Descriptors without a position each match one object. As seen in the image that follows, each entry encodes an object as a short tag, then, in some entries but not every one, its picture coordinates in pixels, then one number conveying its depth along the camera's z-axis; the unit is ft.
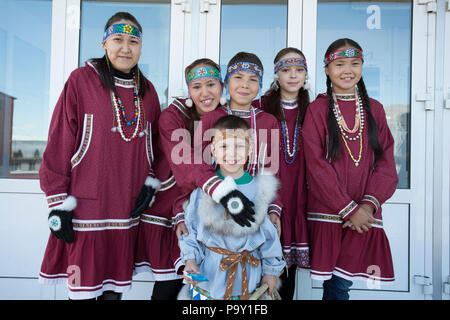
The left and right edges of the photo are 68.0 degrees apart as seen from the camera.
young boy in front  4.91
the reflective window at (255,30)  8.64
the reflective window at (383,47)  8.63
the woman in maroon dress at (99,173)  5.30
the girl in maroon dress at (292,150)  6.20
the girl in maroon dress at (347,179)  5.78
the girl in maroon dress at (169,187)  6.01
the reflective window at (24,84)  8.69
